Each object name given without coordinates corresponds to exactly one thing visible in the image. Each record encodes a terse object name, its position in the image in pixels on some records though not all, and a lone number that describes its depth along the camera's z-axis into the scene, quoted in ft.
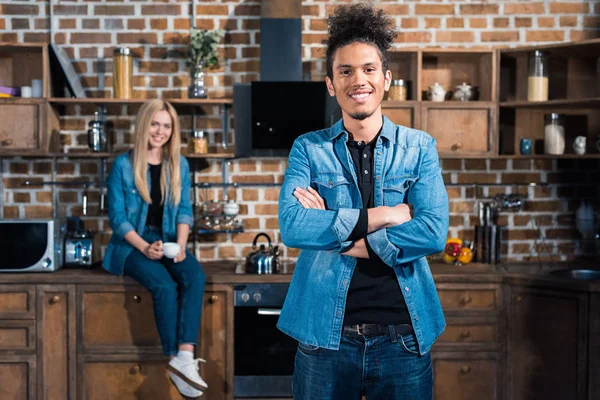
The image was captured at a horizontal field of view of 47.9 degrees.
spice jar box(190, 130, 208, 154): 12.00
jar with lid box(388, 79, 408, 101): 11.94
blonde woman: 10.37
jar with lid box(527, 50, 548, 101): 11.83
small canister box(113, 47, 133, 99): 11.84
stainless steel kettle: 11.25
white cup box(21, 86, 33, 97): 11.82
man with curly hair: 5.09
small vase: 12.06
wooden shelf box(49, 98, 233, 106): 11.71
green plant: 12.10
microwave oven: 11.16
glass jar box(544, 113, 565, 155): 11.96
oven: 11.00
